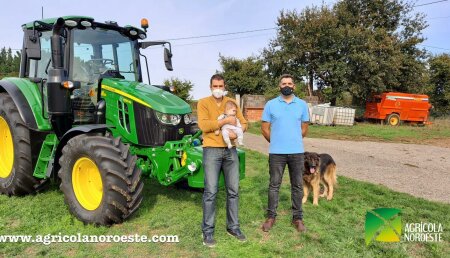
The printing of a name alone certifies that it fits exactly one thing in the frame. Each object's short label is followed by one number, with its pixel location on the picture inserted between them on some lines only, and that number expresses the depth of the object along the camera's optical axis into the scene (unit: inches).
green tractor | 168.6
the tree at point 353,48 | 974.4
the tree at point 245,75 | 1125.7
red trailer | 895.7
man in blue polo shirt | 169.9
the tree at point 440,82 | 1307.3
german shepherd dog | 214.1
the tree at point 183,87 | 939.3
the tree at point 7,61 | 1961.1
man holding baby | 152.8
